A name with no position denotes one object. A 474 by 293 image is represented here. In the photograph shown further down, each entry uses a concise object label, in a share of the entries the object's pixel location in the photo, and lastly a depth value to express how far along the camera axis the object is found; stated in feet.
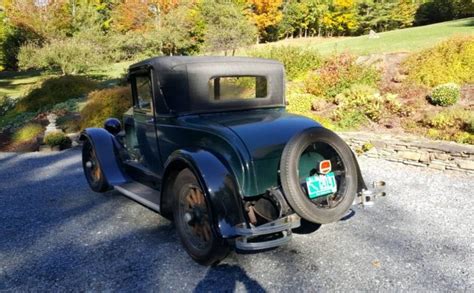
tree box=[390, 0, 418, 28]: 139.74
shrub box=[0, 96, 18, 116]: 52.74
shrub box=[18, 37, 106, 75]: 69.97
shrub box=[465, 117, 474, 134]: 21.90
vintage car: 9.28
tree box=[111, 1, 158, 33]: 106.01
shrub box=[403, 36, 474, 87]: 30.68
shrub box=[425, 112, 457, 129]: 23.43
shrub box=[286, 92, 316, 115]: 29.58
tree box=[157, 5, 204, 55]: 92.38
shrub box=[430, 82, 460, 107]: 26.55
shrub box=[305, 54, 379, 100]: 32.55
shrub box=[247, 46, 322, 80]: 40.32
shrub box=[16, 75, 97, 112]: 48.65
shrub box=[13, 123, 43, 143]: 33.88
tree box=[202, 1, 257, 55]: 82.48
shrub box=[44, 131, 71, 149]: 28.17
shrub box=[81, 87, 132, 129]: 34.09
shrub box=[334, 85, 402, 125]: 26.81
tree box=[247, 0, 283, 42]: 139.44
